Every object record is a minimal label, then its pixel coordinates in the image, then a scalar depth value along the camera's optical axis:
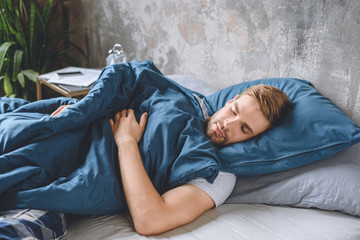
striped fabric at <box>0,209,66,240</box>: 0.77
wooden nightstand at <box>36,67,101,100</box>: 1.87
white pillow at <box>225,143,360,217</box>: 1.02
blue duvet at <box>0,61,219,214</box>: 0.90
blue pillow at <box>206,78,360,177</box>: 1.06
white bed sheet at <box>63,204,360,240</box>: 0.92
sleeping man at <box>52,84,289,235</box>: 0.92
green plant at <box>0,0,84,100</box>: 2.46
